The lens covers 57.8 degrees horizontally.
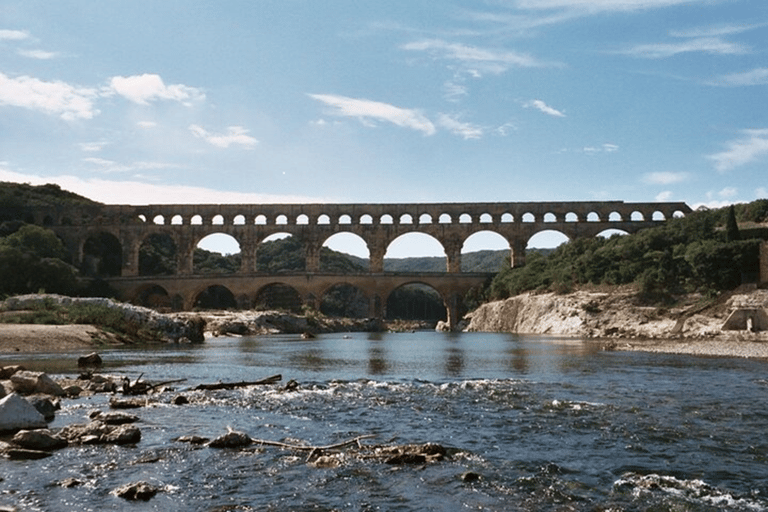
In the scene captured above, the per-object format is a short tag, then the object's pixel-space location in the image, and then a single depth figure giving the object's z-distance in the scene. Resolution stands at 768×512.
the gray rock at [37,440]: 11.23
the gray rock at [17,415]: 12.41
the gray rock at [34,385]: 16.52
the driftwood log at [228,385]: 19.23
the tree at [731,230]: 54.97
